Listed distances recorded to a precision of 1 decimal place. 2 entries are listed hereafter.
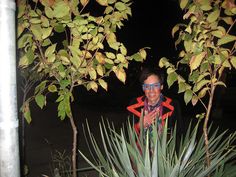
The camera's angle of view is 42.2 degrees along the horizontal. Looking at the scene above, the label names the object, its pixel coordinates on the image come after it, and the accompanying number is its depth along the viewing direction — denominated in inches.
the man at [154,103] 121.2
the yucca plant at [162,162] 80.8
